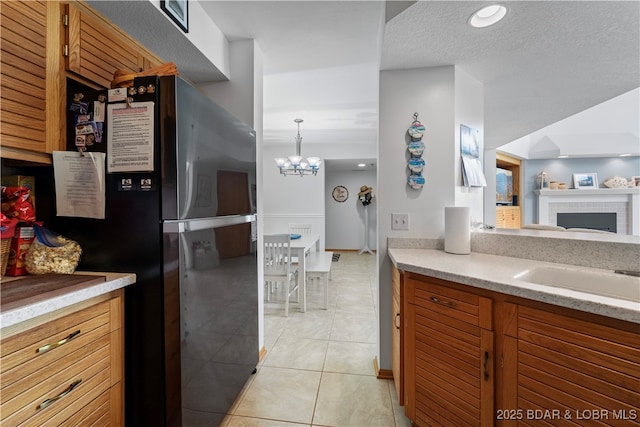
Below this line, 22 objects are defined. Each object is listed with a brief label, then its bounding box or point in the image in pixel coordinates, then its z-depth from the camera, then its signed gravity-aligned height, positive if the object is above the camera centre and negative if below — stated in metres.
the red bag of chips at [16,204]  1.00 +0.04
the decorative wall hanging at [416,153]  1.76 +0.41
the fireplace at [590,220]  5.08 -0.17
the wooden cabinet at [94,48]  1.14 +0.83
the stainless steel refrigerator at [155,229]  1.04 -0.07
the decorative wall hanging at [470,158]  1.79 +0.40
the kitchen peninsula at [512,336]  0.78 -0.47
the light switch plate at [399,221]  1.81 -0.07
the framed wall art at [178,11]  1.32 +1.10
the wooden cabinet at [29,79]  0.93 +0.52
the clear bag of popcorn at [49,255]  1.02 -0.17
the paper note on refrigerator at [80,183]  1.05 +0.13
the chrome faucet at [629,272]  1.09 -0.27
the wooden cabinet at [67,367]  0.71 -0.50
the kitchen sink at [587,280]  1.08 -0.32
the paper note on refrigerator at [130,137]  1.04 +0.31
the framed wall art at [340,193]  6.98 +0.53
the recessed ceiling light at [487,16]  1.23 +0.99
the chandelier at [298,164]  3.91 +0.79
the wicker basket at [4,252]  0.98 -0.15
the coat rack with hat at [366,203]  6.68 +0.25
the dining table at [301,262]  2.91 -0.57
